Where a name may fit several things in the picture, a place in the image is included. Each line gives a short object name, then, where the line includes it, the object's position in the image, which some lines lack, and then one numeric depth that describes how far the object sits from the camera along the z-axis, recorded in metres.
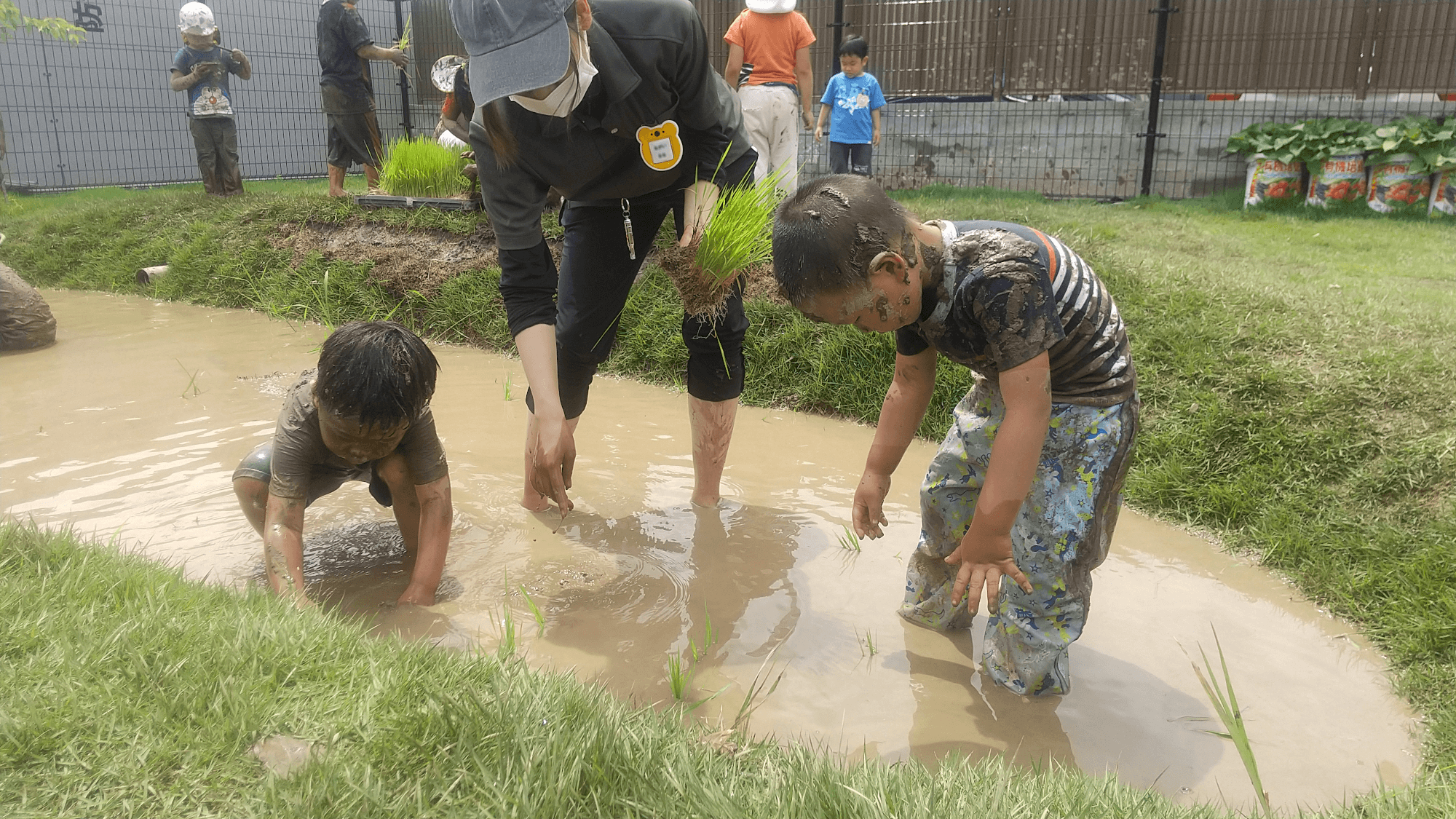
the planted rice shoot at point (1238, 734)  1.58
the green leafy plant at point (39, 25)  9.84
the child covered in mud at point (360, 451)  2.45
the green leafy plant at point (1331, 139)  8.67
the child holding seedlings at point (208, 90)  8.89
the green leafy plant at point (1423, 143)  8.24
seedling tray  6.88
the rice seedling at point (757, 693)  2.19
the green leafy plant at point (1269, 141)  8.95
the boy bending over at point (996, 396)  2.04
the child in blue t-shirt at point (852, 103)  8.23
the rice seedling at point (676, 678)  2.22
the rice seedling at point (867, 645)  2.62
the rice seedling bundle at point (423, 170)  7.27
